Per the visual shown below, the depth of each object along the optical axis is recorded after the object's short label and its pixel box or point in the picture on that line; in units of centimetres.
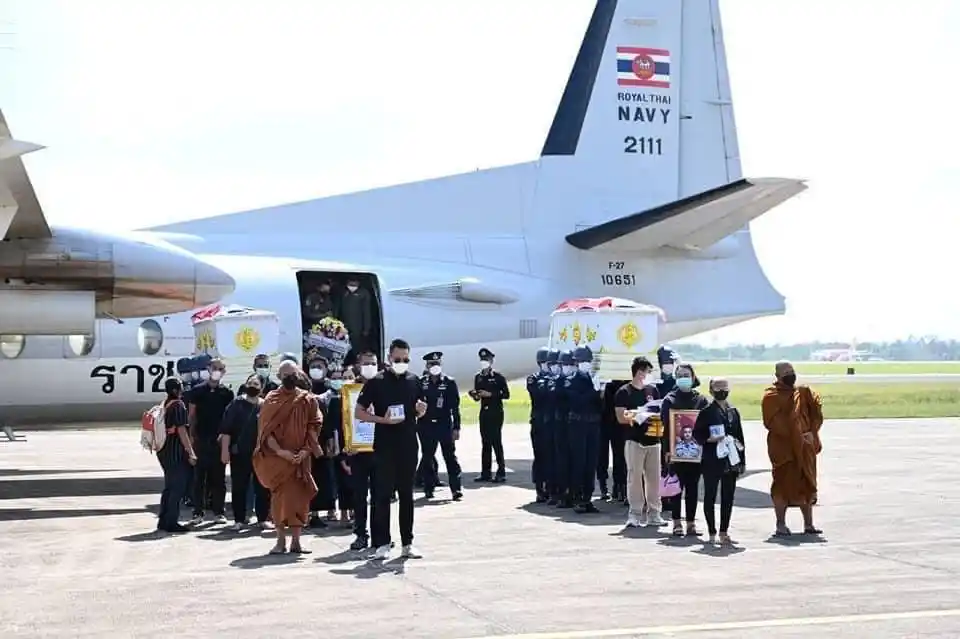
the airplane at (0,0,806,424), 1544
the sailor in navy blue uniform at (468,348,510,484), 1509
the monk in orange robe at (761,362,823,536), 1087
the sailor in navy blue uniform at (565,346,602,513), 1249
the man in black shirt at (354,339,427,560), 948
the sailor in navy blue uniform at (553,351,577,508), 1280
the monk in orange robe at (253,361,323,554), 977
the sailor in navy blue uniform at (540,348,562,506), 1321
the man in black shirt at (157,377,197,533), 1132
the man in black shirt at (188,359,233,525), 1212
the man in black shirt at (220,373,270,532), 1117
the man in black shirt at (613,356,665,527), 1141
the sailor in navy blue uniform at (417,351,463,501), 1383
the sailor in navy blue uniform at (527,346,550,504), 1355
